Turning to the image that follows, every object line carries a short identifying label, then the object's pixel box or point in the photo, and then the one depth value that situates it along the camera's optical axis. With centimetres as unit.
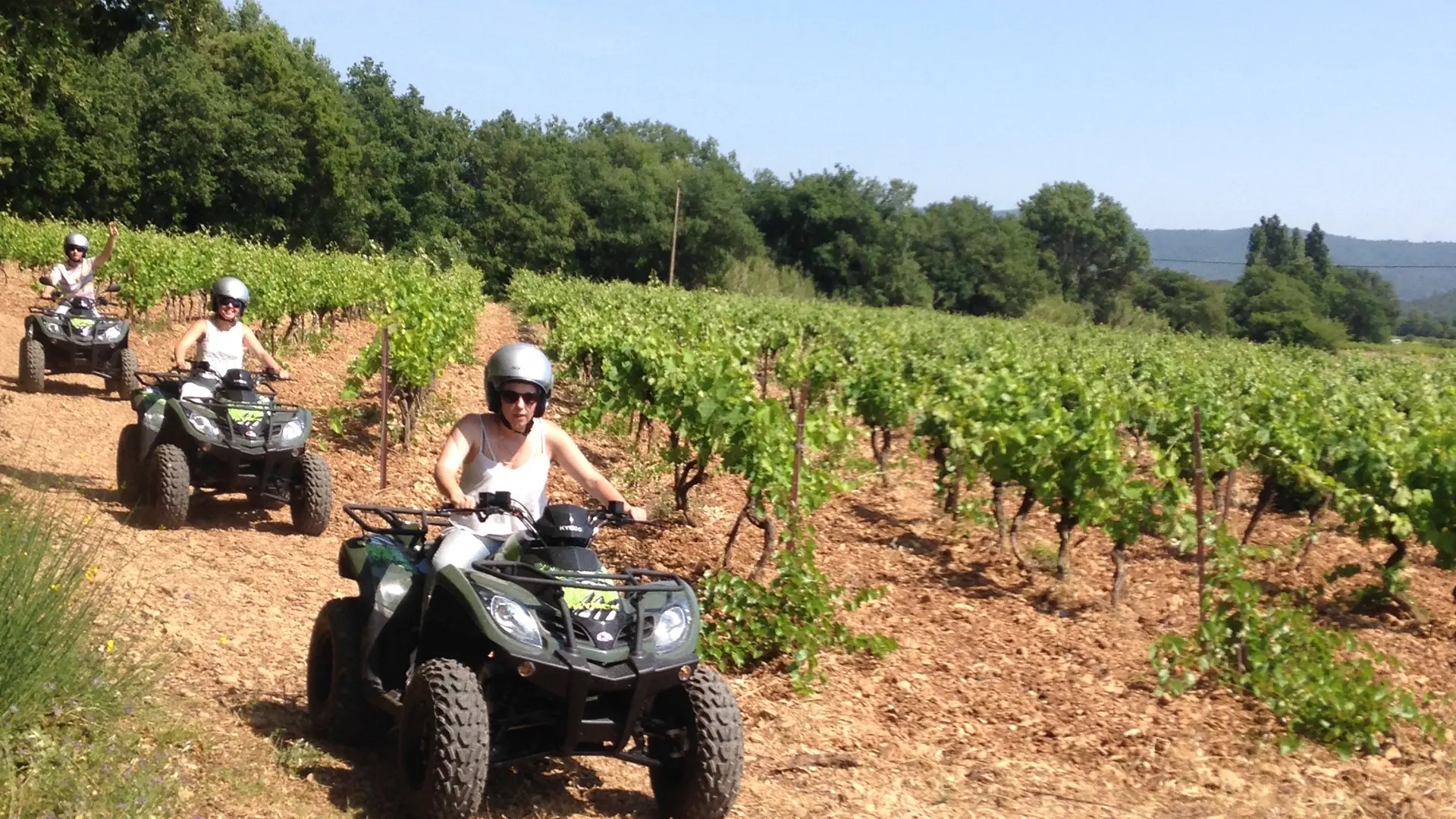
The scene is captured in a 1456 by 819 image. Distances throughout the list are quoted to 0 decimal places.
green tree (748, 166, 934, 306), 7756
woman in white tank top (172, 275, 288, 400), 866
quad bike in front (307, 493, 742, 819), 386
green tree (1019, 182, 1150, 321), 9662
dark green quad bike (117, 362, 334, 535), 820
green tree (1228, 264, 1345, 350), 6825
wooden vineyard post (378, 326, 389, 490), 1006
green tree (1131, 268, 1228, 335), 7969
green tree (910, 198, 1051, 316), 8275
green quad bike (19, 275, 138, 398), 1327
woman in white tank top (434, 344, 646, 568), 454
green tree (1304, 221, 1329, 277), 12711
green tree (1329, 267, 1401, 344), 8769
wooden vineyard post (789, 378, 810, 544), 830
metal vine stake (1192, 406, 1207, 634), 757
